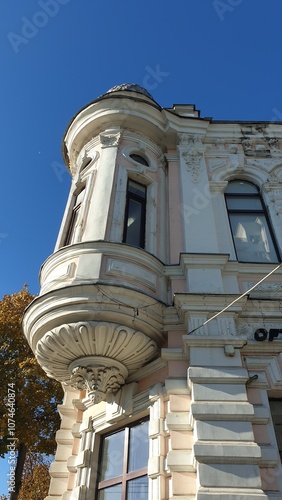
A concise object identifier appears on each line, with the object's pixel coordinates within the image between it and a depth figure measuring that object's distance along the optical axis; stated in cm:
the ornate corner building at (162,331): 568
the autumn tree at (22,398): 1524
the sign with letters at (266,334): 688
